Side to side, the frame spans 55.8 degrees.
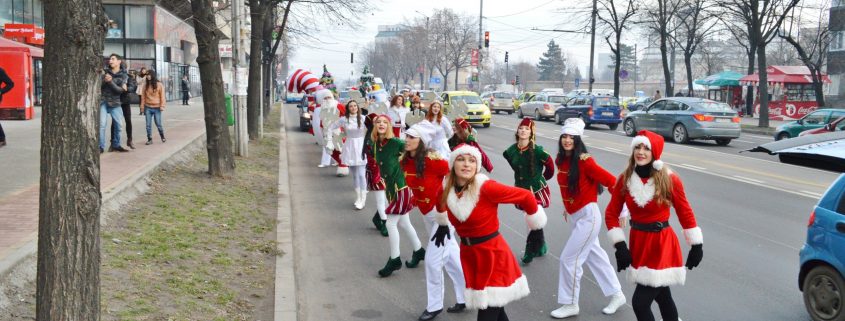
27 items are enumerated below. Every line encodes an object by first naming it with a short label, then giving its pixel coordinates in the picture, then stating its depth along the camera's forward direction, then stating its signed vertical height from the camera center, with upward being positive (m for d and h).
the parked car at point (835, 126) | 19.40 -0.60
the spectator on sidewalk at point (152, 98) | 15.71 -0.07
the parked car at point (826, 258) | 5.68 -1.14
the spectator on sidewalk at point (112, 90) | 13.62 +0.07
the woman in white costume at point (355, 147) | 12.05 -0.77
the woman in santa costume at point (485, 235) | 4.97 -0.87
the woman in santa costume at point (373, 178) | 9.37 -0.97
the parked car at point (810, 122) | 22.84 -0.60
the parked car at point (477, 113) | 32.53 -0.62
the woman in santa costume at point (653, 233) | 5.26 -0.90
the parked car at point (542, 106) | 39.50 -0.37
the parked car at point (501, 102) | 50.31 -0.24
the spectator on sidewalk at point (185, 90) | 42.16 +0.26
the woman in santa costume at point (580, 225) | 6.55 -1.04
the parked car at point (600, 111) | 33.12 -0.49
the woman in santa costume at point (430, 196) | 6.44 -0.87
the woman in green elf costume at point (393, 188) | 7.70 -0.88
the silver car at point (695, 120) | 24.33 -0.62
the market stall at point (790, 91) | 44.31 +0.57
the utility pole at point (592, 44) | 47.24 +3.32
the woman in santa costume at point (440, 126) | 11.05 -0.39
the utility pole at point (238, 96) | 17.03 -0.01
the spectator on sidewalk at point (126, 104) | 14.76 -0.18
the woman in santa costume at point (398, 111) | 15.46 -0.27
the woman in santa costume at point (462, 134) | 8.87 -0.41
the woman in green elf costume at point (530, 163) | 7.77 -0.63
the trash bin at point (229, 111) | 21.05 -0.41
